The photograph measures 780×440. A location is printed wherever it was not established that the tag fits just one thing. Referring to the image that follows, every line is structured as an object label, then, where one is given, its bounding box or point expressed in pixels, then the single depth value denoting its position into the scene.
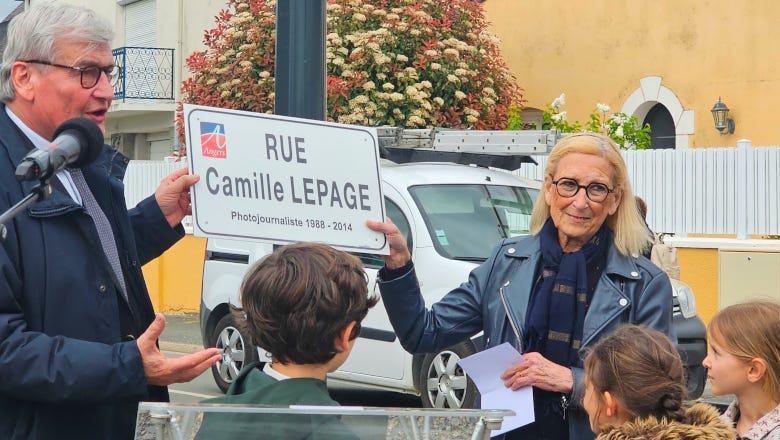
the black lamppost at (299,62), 5.56
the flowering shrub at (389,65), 16.88
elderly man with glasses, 3.03
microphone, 2.76
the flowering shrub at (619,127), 15.64
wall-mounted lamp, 17.12
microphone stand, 2.67
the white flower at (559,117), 15.48
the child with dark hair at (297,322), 2.71
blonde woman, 3.58
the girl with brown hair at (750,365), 3.81
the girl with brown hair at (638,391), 3.07
